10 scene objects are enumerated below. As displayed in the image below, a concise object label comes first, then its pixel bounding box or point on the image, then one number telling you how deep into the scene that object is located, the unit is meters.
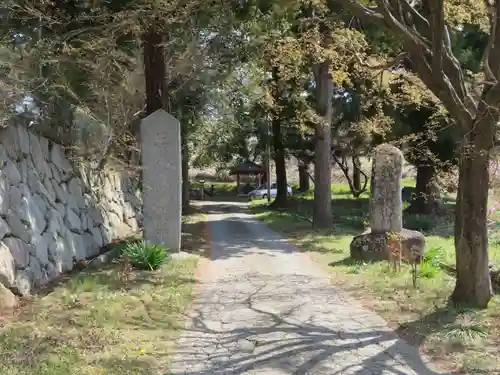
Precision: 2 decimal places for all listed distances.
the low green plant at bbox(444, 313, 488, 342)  6.09
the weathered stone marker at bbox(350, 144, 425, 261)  11.38
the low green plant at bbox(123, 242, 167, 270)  10.50
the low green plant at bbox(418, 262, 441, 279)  9.26
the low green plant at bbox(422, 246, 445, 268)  10.48
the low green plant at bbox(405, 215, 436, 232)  20.30
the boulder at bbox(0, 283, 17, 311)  7.35
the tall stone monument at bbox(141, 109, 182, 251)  12.38
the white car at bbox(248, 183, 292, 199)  45.81
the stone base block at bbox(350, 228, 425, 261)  10.95
